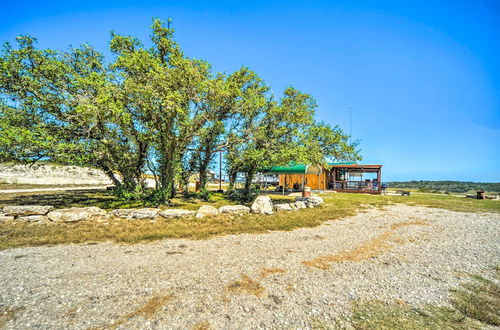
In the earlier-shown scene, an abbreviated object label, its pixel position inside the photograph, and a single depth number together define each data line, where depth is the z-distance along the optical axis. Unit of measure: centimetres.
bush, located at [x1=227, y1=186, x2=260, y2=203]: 1841
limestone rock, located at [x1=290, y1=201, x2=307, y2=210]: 1505
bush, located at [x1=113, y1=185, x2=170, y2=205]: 1334
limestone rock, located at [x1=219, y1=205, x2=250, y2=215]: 1241
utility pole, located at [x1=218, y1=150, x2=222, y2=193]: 2008
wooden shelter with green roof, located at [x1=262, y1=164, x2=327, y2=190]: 3406
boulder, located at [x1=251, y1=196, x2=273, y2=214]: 1295
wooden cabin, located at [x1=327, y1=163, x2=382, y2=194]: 3141
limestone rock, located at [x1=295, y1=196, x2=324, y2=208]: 1593
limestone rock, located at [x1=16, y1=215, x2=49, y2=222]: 941
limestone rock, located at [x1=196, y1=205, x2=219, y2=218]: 1136
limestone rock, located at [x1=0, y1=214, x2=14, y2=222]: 926
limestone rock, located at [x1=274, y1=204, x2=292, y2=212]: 1421
